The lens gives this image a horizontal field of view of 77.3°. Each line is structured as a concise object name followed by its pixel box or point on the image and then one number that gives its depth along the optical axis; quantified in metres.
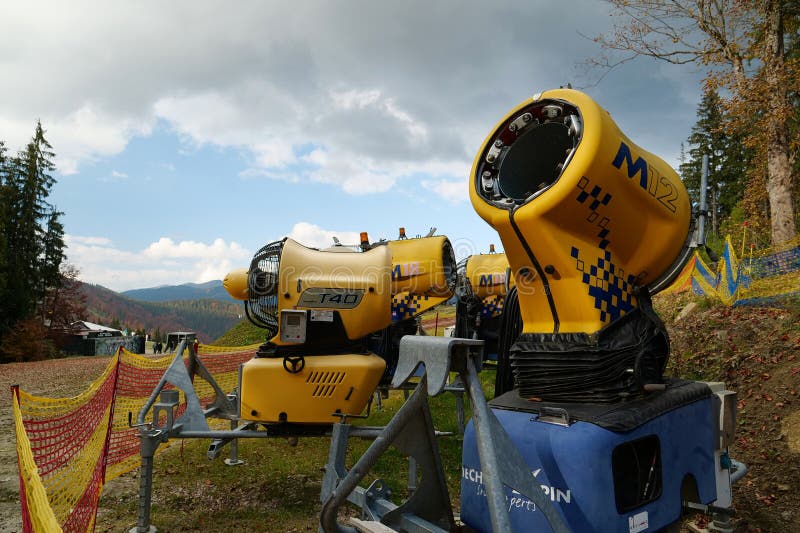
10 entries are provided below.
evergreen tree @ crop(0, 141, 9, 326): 29.48
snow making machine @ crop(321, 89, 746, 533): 2.17
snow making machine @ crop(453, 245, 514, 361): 9.27
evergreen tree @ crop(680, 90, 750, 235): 40.62
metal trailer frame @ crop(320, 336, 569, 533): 1.81
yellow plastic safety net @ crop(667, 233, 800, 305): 9.88
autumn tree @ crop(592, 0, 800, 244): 11.67
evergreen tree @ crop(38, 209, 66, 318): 36.25
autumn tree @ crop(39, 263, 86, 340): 37.96
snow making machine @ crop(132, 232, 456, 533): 4.62
